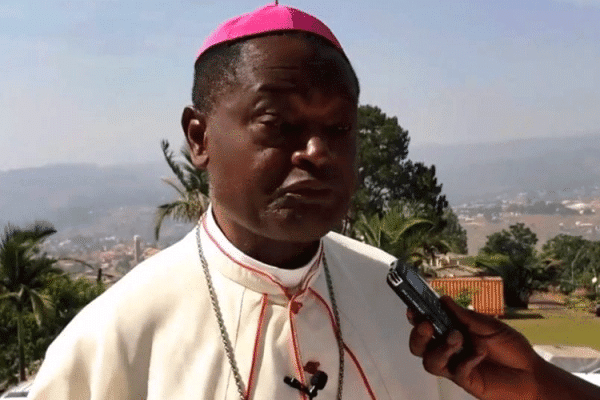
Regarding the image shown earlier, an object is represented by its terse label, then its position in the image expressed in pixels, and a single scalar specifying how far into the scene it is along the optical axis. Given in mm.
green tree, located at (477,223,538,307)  46594
